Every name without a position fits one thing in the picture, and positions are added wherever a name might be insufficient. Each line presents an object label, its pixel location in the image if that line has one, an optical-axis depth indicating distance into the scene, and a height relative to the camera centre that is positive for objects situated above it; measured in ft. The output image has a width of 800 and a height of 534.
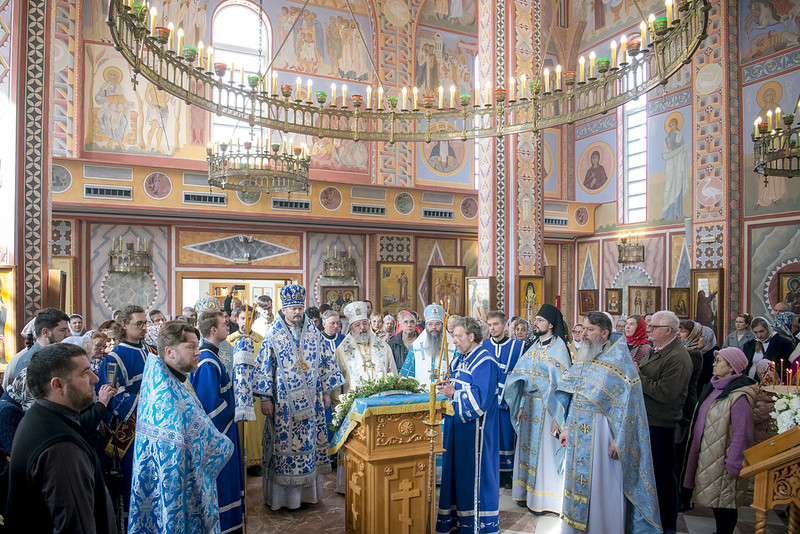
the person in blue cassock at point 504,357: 18.52 -2.79
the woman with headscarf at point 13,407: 9.18 -2.15
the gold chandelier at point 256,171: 29.32 +5.42
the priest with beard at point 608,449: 13.33 -4.09
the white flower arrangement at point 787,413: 12.11 -2.96
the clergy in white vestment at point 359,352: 19.54 -2.71
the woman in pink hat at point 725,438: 13.55 -3.97
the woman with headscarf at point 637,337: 17.97 -2.02
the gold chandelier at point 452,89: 12.82 +5.04
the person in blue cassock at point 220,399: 13.32 -2.93
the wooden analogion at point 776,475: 11.18 -3.98
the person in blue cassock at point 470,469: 14.02 -4.90
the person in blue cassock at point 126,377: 13.30 -2.41
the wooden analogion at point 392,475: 12.26 -4.41
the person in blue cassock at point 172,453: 9.48 -3.02
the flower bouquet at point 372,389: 13.33 -2.72
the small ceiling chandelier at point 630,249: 50.88 +2.13
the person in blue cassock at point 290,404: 16.38 -3.75
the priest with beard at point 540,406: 16.60 -4.01
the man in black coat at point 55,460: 6.79 -2.24
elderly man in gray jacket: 14.33 -3.06
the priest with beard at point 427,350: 18.20 -2.48
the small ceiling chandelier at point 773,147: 23.81 +5.54
